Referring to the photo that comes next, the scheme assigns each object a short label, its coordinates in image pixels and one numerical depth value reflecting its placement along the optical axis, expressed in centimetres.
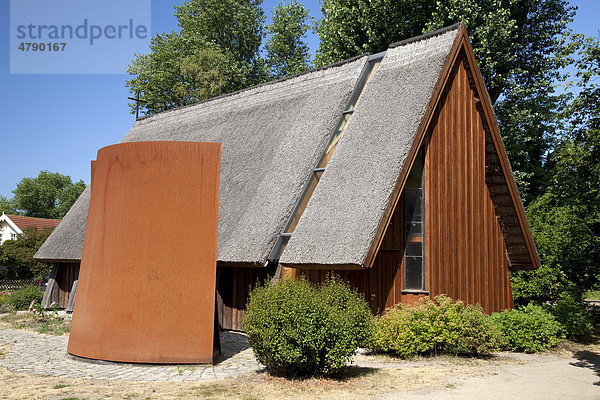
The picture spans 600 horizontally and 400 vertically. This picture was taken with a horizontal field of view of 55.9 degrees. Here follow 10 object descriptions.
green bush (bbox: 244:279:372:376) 943
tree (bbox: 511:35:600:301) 1430
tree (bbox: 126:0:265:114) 3731
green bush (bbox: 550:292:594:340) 1491
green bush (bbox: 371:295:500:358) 1191
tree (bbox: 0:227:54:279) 3297
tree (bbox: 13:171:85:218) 7319
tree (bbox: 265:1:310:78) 4097
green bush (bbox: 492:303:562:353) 1330
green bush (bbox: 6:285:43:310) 2273
